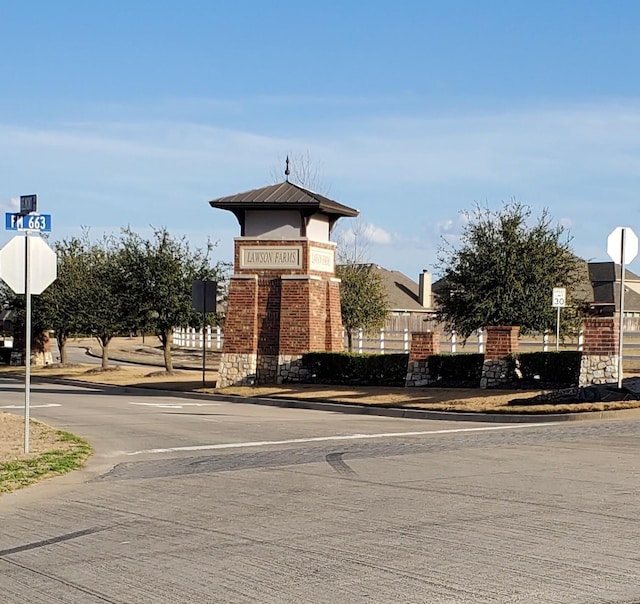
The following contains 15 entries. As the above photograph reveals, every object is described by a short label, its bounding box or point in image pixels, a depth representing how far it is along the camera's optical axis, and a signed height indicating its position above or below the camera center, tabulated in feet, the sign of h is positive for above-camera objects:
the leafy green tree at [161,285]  124.57 +5.27
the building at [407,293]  259.80 +9.77
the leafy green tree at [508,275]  107.55 +5.89
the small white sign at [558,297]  94.68 +3.11
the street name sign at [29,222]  48.01 +4.95
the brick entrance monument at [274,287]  98.89 +4.09
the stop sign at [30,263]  47.60 +3.01
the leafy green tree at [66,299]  138.72 +3.95
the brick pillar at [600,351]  74.79 -1.48
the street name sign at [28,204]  48.26 +5.87
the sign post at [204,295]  105.81 +3.49
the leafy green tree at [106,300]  128.16 +3.60
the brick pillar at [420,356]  91.09 -2.32
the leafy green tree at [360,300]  170.40 +4.94
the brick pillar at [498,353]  84.02 -1.88
